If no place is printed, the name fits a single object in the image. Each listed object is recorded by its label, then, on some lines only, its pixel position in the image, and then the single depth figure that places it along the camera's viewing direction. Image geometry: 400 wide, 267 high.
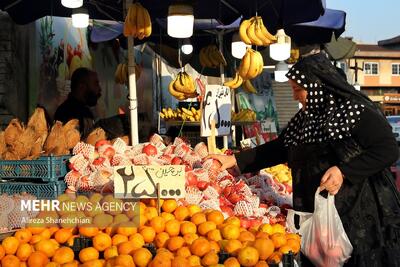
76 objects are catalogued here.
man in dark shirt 6.34
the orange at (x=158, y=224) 3.33
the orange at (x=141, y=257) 2.93
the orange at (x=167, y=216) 3.44
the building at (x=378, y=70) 55.56
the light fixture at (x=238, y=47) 8.80
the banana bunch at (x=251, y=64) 7.16
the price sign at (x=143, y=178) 3.39
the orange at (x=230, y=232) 3.23
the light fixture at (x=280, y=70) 12.02
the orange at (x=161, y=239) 3.24
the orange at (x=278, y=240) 3.15
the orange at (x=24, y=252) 3.12
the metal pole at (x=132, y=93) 5.29
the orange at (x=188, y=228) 3.32
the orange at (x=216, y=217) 3.42
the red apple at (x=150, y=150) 4.37
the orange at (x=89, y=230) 3.26
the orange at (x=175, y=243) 3.13
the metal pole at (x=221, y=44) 9.58
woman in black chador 3.48
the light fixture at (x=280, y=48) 8.09
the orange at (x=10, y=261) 3.01
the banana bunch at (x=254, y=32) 6.67
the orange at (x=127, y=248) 3.04
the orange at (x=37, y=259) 3.04
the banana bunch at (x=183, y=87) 8.02
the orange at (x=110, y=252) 3.05
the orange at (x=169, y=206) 3.58
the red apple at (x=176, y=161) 4.34
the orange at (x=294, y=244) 3.20
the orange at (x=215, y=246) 3.11
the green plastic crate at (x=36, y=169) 4.00
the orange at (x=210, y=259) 2.89
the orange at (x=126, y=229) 3.28
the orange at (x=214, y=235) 3.22
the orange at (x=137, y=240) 3.11
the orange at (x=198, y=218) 3.40
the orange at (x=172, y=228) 3.32
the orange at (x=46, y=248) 3.14
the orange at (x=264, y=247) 2.98
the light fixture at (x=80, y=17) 6.52
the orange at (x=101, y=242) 3.12
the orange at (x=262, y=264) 2.86
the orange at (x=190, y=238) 3.21
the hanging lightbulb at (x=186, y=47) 10.07
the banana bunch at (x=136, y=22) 5.40
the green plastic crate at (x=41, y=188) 4.00
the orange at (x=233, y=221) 3.39
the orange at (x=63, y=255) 3.02
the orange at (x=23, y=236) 3.27
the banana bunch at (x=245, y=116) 10.44
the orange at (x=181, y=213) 3.51
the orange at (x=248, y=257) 2.87
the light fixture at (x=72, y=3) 5.39
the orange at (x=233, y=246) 3.00
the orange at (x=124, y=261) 2.89
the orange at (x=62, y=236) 3.28
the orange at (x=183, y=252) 3.02
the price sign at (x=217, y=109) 5.54
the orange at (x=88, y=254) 3.03
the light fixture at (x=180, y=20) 5.54
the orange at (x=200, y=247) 3.01
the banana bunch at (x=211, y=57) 9.33
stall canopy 6.69
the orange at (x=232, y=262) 2.84
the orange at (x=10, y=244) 3.14
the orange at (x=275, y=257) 3.02
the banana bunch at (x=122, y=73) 8.52
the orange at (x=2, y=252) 3.11
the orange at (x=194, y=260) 2.91
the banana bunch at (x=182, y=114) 9.30
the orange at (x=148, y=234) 3.26
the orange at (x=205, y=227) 3.30
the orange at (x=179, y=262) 2.84
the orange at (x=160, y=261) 2.82
